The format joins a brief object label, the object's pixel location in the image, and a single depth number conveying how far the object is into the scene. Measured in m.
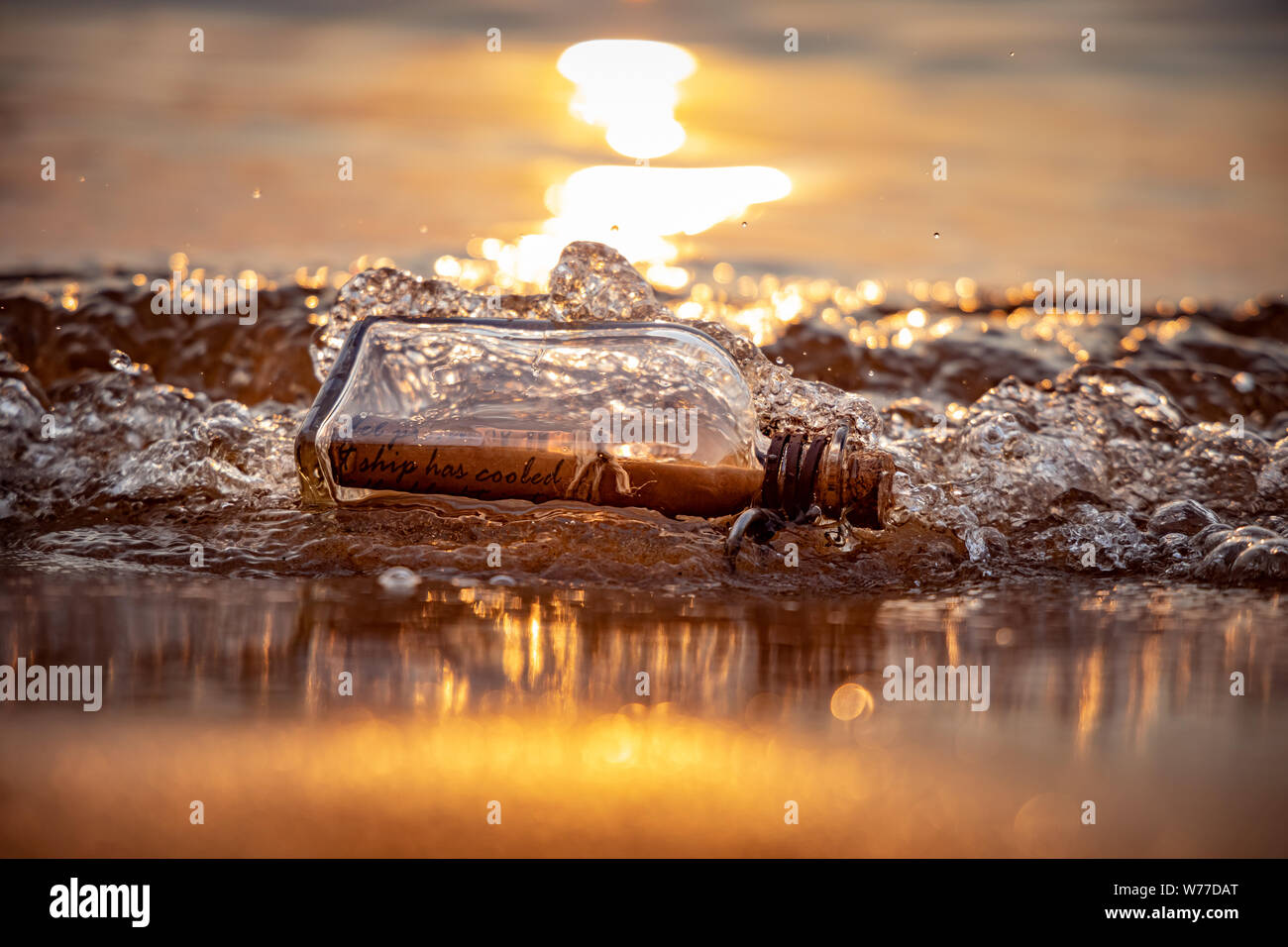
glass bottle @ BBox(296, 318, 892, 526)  0.61
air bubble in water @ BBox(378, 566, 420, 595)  0.59
